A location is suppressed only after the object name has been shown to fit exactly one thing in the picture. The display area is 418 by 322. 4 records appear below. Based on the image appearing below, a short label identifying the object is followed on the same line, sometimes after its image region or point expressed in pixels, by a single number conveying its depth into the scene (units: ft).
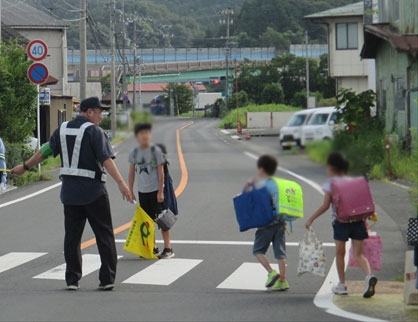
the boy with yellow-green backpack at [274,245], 58.49
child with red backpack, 44.60
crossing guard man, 57.77
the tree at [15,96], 160.97
